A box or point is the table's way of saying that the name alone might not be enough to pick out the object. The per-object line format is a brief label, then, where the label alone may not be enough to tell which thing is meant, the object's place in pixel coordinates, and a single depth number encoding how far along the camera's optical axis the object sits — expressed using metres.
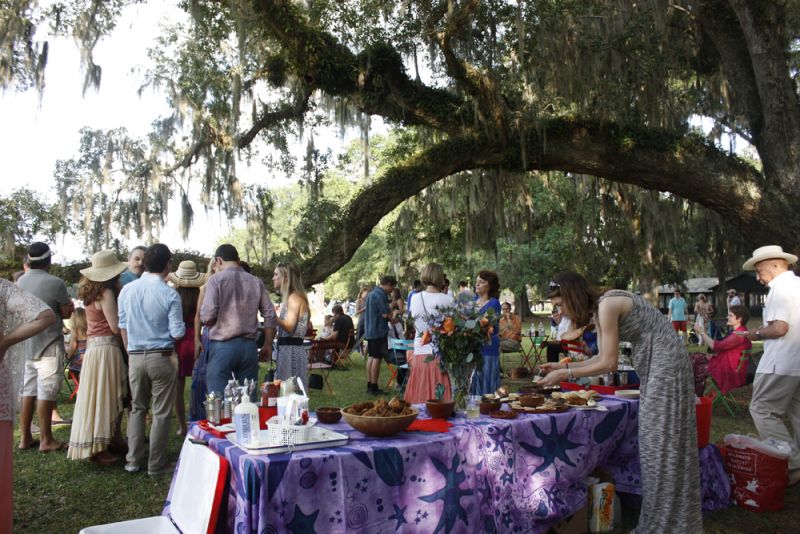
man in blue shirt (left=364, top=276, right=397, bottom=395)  8.05
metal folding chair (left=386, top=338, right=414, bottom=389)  7.54
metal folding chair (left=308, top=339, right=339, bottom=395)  9.14
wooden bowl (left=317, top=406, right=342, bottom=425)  2.87
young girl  6.80
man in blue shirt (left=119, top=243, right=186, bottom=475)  4.20
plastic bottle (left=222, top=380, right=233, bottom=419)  2.89
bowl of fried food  2.61
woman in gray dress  3.07
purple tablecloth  2.24
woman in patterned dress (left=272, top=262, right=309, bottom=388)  5.04
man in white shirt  4.08
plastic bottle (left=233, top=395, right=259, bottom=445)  2.45
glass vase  3.28
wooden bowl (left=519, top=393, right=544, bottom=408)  3.35
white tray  2.32
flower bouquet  3.28
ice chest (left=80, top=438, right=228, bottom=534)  2.32
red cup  2.80
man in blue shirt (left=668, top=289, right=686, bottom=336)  15.57
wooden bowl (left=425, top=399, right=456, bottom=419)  3.03
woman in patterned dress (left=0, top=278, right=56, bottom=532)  2.54
